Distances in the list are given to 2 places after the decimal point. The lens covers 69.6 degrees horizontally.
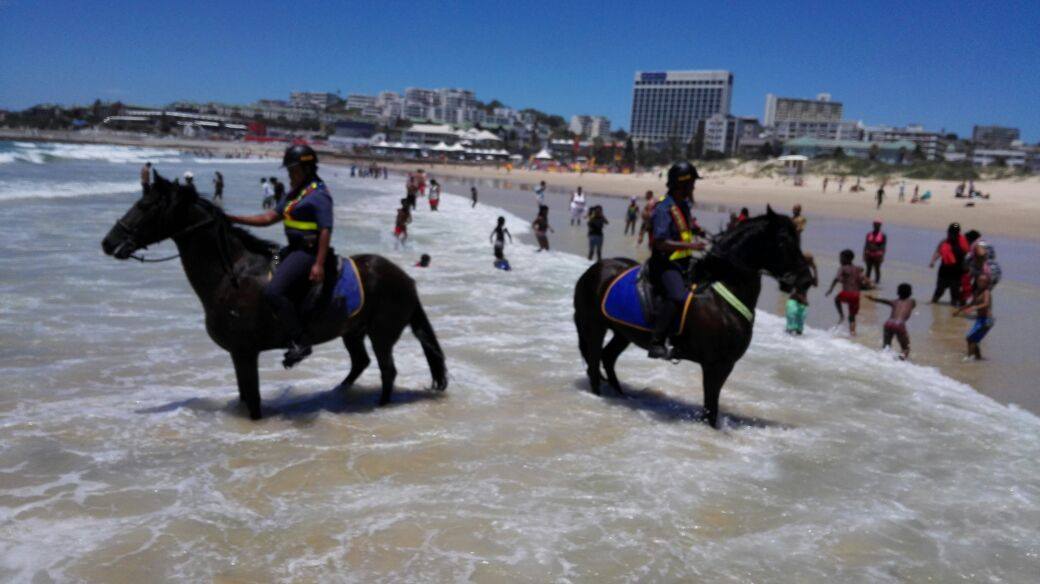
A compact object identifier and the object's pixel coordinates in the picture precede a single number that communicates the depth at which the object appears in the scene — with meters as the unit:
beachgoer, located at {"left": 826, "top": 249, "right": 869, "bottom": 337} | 12.32
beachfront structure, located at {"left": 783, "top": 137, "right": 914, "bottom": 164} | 144.48
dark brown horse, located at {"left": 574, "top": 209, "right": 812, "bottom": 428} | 7.05
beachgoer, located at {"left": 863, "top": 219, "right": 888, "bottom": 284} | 17.48
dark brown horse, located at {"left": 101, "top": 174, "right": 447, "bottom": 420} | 6.46
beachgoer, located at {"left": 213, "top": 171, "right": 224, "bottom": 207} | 35.19
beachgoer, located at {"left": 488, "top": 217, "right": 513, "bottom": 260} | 18.42
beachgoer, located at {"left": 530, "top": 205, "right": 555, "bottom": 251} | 21.45
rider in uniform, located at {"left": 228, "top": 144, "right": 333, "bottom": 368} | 6.55
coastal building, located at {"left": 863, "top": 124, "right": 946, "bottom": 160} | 186.38
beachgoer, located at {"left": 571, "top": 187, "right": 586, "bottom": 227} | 30.33
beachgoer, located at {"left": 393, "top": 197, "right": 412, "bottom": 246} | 21.61
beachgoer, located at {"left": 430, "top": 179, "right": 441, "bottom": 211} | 36.56
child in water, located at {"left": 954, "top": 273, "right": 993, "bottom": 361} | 10.77
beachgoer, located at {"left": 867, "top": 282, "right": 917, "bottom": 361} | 10.88
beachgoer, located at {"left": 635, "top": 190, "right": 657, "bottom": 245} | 21.37
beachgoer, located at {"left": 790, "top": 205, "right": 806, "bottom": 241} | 16.93
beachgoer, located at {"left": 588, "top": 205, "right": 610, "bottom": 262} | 20.27
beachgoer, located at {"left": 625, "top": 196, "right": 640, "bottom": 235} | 28.23
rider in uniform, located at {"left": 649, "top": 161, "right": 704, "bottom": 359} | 7.19
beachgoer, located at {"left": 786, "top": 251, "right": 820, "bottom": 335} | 11.87
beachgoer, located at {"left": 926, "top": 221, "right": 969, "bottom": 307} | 14.90
